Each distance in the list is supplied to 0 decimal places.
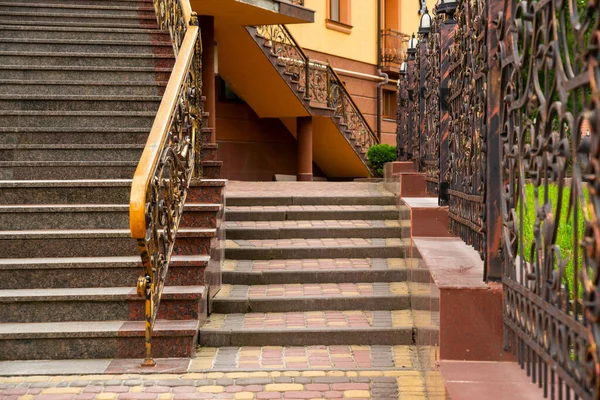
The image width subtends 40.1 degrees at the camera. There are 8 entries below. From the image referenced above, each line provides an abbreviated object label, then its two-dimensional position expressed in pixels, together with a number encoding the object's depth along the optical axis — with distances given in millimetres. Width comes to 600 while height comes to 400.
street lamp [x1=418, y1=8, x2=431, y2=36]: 8655
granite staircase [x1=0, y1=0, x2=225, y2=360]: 5551
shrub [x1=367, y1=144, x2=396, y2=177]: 17016
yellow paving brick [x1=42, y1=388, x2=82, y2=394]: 4812
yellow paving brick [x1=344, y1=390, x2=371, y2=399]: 4749
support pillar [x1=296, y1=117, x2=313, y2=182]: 16859
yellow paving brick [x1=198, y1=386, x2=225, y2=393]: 4848
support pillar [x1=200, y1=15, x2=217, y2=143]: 14078
